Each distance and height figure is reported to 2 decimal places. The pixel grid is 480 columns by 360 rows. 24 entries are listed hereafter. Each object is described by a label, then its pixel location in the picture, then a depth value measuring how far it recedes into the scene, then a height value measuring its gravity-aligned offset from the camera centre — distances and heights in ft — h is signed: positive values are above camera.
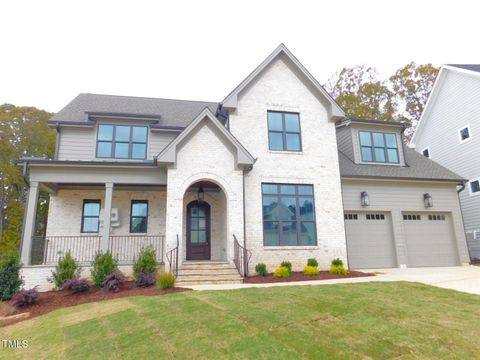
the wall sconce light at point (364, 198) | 45.73 +6.66
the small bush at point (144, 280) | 31.71 -2.99
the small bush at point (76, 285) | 30.45 -3.20
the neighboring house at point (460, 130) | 56.90 +22.30
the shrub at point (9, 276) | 29.94 -2.16
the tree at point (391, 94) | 88.63 +42.44
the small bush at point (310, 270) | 37.01 -2.80
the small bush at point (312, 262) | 38.86 -1.95
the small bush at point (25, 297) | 27.43 -3.88
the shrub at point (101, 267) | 32.14 -1.64
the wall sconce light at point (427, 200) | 48.01 +6.56
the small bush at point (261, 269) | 36.83 -2.52
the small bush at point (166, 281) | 29.43 -2.92
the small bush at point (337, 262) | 39.11 -2.04
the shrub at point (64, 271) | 32.68 -2.02
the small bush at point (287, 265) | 37.68 -2.16
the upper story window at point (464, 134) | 59.00 +20.45
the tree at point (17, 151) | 79.71 +26.69
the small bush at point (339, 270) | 37.37 -2.89
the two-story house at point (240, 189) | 37.55 +7.96
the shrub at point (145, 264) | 32.71 -1.44
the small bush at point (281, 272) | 35.55 -2.86
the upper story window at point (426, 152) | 70.11 +20.38
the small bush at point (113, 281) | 30.37 -2.92
